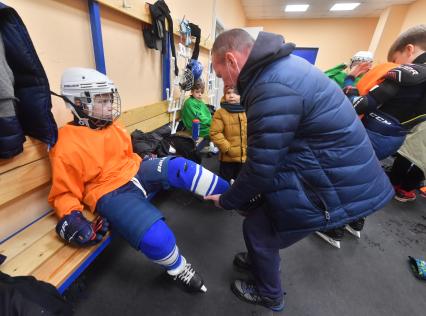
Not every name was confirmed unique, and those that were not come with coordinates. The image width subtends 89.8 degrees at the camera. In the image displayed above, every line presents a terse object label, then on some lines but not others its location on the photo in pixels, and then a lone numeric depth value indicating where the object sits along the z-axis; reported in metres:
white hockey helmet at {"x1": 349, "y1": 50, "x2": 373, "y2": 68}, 2.60
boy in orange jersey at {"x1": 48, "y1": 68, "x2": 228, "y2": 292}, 1.05
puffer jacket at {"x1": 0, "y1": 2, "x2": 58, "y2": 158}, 0.88
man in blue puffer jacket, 0.73
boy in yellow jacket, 1.85
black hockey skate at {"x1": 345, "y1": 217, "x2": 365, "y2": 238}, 1.75
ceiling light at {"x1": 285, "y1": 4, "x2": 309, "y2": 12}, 5.36
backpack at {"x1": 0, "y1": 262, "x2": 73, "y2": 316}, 0.63
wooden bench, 0.92
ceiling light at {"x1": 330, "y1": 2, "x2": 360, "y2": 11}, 5.09
